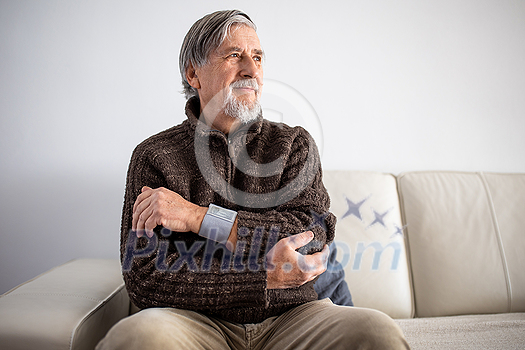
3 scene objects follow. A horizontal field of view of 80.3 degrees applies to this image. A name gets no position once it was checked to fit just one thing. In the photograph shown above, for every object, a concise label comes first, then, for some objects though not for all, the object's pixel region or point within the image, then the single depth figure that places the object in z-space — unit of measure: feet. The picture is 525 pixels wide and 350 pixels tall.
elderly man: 2.36
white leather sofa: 3.76
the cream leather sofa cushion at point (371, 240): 4.32
